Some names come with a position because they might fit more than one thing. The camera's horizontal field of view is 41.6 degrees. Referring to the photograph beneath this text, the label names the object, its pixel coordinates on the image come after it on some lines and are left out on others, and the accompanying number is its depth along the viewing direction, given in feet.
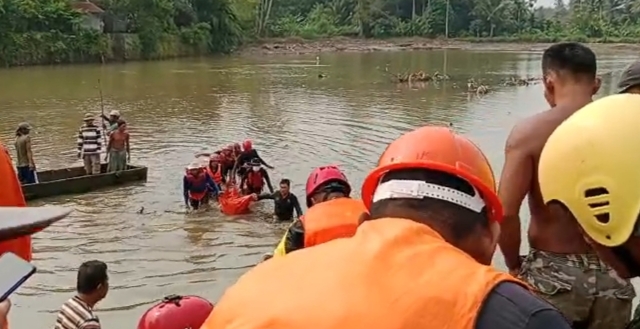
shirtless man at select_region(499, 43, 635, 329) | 11.34
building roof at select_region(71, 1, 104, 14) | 185.78
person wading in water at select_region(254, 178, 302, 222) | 41.22
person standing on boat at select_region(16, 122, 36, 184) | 45.42
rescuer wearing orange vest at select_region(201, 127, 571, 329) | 4.77
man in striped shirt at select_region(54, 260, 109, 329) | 16.65
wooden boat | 45.93
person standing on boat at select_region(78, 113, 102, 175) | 50.08
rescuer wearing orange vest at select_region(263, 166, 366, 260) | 11.30
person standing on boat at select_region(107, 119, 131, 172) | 49.47
